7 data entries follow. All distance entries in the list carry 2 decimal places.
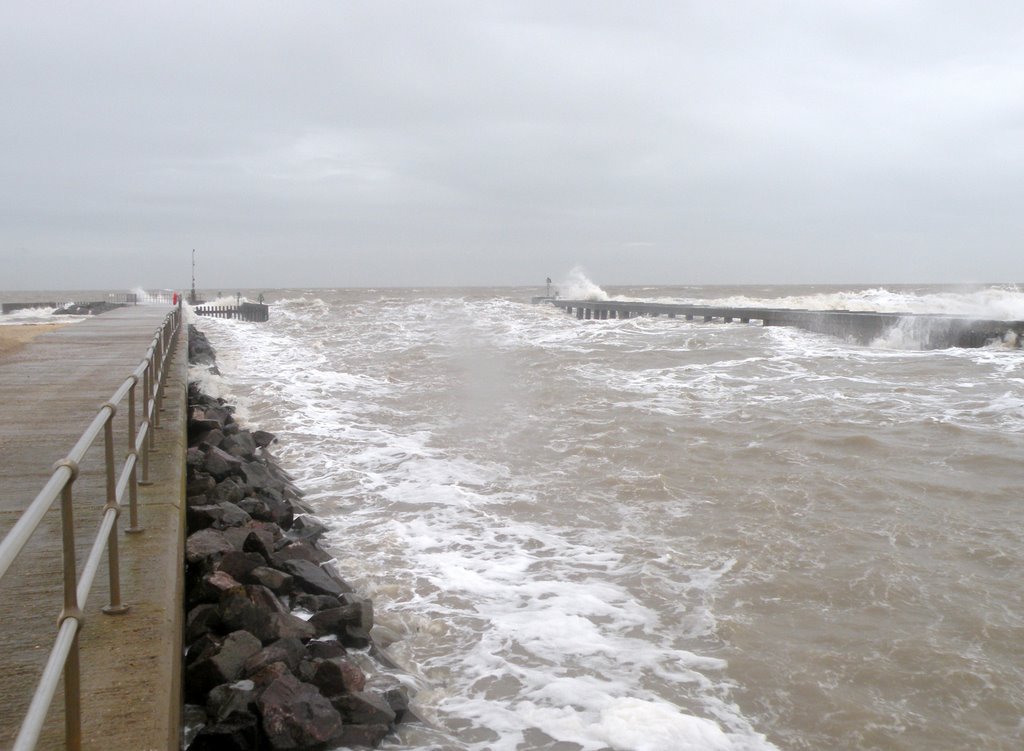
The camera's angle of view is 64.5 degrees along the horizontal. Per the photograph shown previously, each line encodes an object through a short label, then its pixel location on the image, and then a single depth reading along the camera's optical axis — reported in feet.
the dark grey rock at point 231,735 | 11.14
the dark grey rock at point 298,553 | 18.45
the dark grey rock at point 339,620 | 15.76
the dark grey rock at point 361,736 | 12.12
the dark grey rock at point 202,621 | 14.03
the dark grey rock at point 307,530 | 21.39
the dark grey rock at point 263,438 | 33.81
